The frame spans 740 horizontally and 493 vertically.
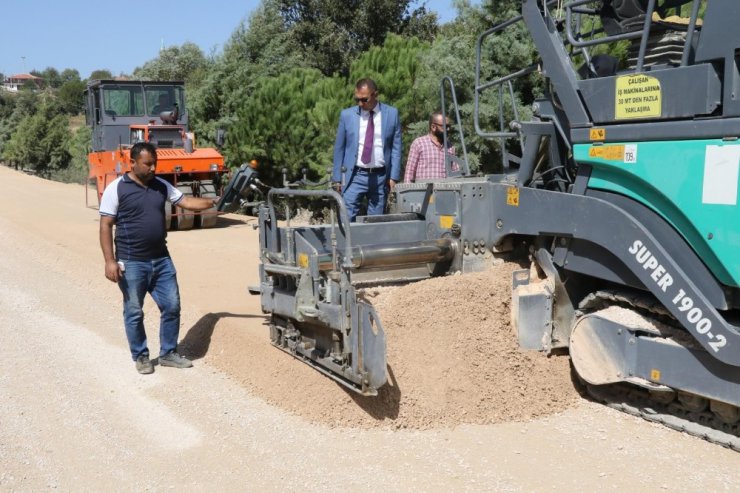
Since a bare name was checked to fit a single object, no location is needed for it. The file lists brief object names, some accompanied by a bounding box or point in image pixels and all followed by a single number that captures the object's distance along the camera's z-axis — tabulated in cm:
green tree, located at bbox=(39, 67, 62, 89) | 10559
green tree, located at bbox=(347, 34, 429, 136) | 1298
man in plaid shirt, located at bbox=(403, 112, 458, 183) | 766
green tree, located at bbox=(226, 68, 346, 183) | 1492
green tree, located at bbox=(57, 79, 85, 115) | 6372
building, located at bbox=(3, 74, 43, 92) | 12203
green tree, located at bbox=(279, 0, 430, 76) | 3019
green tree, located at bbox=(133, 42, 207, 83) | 3341
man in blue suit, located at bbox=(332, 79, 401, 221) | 671
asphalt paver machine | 391
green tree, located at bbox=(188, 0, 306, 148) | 1969
